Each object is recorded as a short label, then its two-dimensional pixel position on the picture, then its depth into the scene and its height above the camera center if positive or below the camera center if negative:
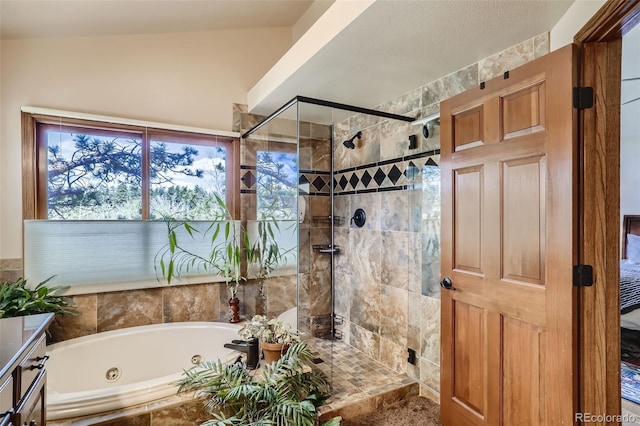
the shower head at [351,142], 2.93 +0.65
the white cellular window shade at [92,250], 2.35 -0.29
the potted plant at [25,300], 1.95 -0.56
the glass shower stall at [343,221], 2.34 -0.08
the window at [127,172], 2.42 +0.35
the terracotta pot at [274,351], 1.98 -0.88
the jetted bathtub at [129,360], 1.60 -1.03
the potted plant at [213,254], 2.79 -0.39
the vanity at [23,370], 0.91 -0.51
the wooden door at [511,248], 1.33 -0.20
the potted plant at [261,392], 1.49 -0.94
